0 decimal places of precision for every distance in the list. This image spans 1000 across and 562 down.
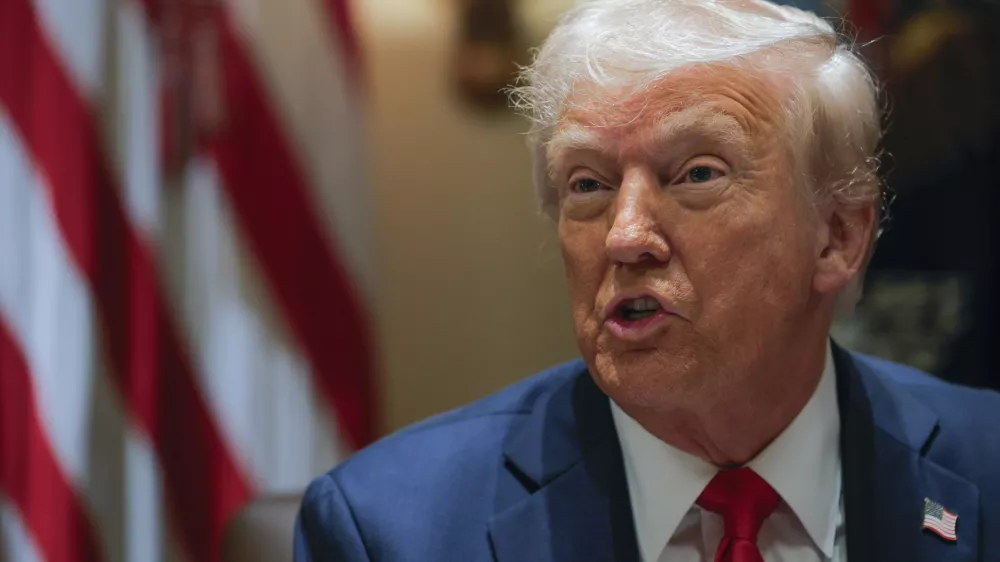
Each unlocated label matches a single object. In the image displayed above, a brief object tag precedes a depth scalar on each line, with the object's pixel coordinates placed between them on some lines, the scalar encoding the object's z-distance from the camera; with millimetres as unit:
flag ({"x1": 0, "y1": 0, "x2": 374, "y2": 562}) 3113
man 2842
